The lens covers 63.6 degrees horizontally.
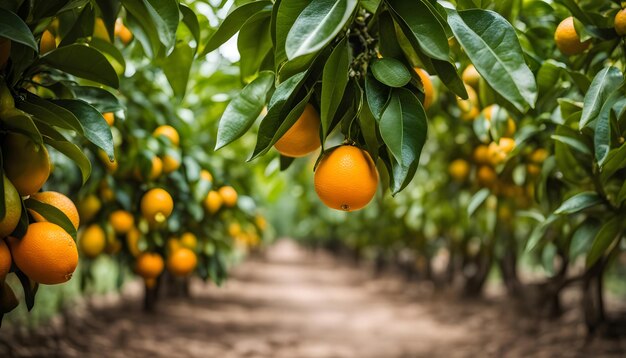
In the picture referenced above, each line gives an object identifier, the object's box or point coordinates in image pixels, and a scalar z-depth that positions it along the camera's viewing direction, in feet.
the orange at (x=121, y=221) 6.55
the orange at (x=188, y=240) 7.82
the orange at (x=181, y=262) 7.46
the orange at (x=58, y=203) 3.79
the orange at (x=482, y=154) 8.33
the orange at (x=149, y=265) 7.24
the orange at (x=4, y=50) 3.52
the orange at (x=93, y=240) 6.45
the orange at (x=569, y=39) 4.72
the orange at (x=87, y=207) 6.46
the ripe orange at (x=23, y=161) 3.48
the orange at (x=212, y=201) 7.72
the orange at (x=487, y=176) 8.55
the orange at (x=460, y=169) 9.61
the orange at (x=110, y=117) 5.49
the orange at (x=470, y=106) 6.72
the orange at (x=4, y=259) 3.43
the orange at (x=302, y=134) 3.71
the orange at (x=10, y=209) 3.25
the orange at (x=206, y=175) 7.82
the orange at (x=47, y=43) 4.39
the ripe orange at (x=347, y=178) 3.58
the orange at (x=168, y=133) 7.22
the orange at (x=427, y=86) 4.43
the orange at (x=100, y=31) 5.47
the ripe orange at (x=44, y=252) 3.47
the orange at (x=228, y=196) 8.03
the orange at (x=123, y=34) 6.18
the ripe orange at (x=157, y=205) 5.98
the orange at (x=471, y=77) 5.78
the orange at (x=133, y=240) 7.13
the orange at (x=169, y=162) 6.98
